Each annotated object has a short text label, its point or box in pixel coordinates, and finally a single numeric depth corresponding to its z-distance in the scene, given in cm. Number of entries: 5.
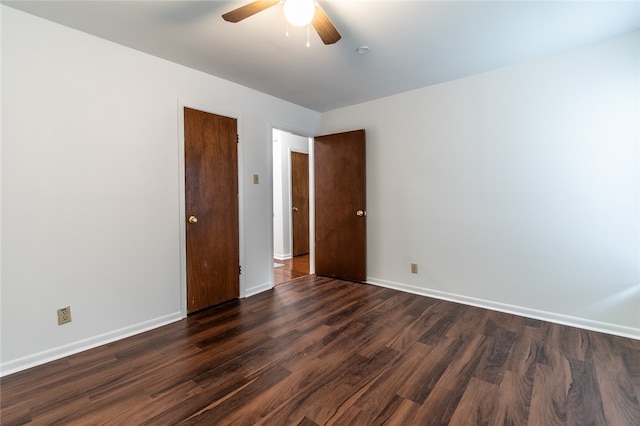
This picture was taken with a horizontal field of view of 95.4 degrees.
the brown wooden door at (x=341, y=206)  392
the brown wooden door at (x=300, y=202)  580
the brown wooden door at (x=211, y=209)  290
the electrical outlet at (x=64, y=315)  215
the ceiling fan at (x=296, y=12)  160
